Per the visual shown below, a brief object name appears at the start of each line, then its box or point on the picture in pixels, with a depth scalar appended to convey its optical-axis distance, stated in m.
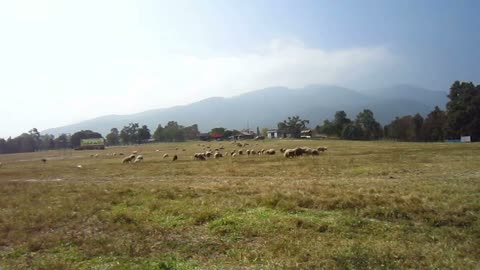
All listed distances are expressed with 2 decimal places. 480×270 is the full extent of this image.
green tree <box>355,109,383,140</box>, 150.25
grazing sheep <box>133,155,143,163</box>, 61.86
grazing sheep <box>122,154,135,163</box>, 62.01
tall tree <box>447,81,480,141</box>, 102.56
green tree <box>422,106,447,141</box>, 115.50
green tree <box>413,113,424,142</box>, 128.02
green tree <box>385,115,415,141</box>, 132.75
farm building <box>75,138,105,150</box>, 179.43
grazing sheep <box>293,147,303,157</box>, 53.88
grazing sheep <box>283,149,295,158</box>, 53.08
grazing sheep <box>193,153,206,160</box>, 59.17
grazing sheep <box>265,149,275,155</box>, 62.73
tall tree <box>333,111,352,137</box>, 156.81
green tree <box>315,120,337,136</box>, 160.88
